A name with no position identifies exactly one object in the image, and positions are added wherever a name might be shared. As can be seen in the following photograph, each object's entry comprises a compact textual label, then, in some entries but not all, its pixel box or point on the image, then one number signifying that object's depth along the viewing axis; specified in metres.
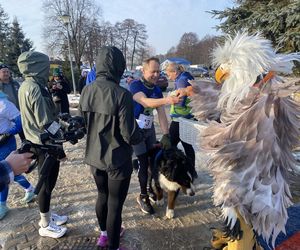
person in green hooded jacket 2.81
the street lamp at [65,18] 16.58
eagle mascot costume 1.58
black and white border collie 3.51
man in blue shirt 3.43
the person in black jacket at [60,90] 8.95
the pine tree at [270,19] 6.76
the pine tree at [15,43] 38.17
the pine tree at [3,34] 38.48
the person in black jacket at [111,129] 2.45
